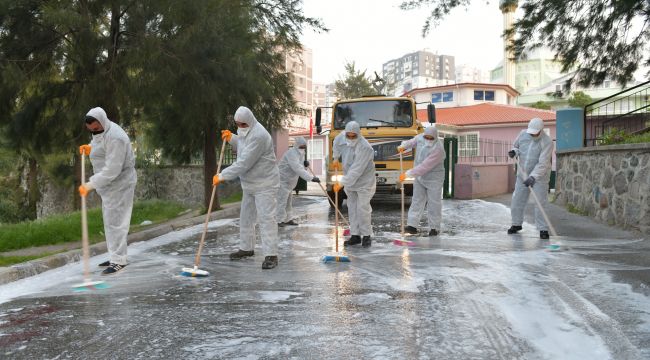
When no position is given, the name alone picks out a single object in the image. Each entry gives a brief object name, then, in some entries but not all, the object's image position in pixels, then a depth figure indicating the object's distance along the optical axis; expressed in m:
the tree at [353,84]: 47.31
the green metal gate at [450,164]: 16.73
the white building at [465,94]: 43.16
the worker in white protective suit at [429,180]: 8.82
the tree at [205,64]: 9.68
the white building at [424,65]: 166.88
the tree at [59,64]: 9.06
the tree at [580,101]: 40.73
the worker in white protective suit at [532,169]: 8.30
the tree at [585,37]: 9.21
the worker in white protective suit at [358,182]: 7.76
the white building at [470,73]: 171.89
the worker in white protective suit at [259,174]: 6.22
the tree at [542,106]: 47.28
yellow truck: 12.66
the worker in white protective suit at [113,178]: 5.96
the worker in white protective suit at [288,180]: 10.05
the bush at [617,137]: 10.56
